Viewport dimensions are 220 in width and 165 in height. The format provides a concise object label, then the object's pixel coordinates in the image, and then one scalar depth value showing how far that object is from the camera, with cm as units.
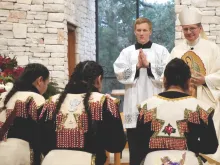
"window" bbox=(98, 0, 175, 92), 826
